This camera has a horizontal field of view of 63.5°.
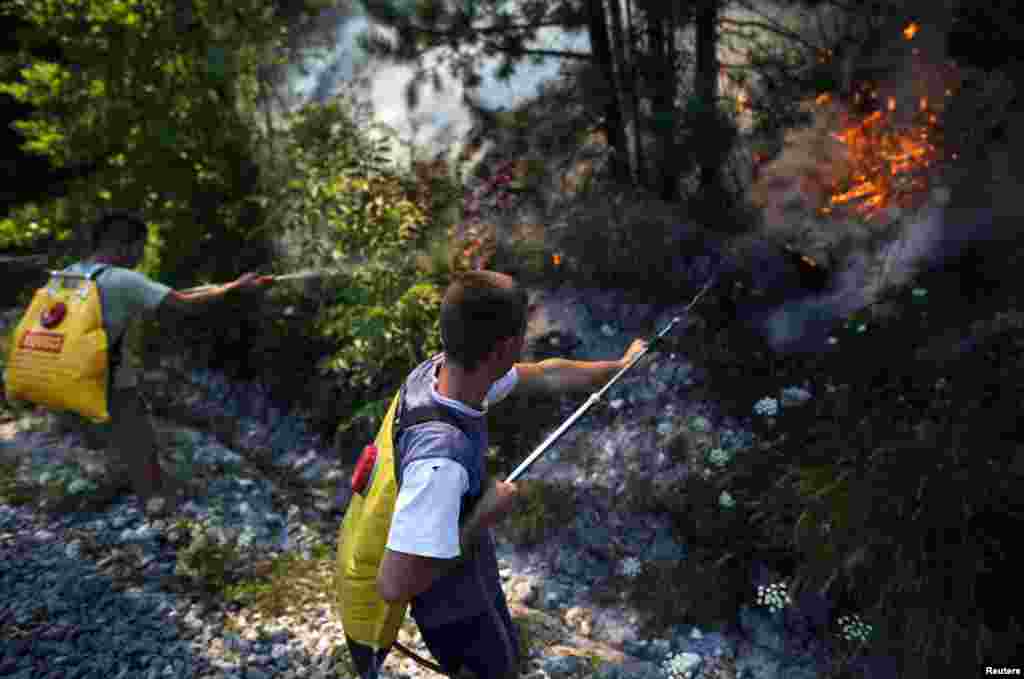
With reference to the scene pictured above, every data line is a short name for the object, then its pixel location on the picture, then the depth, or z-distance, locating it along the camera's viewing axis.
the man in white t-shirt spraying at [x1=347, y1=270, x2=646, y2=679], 2.27
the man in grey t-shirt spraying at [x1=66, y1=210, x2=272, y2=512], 4.62
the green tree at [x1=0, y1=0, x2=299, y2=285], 6.90
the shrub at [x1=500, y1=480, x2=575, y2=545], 5.15
